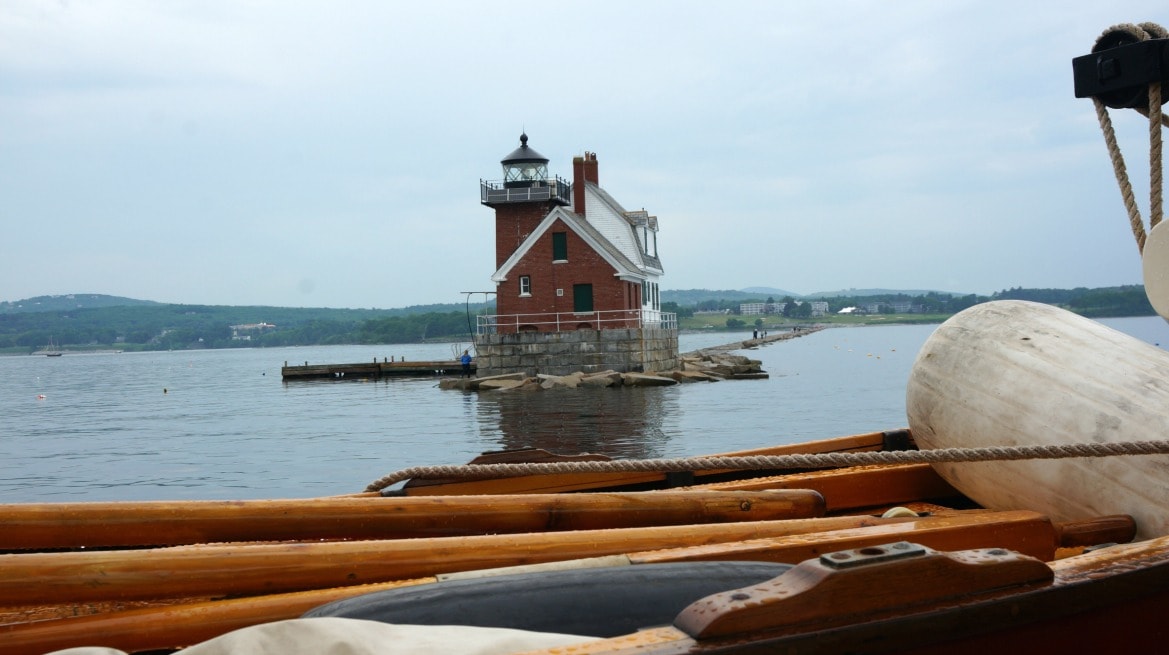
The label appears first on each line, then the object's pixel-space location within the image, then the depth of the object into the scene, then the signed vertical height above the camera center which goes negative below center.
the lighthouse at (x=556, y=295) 47.69 +1.33
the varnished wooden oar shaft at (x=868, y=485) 4.52 -0.84
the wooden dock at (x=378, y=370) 63.75 -2.92
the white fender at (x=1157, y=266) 3.58 +0.13
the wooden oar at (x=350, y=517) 2.94 -0.64
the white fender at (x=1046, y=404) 3.51 -0.41
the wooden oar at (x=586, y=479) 4.43 -0.77
